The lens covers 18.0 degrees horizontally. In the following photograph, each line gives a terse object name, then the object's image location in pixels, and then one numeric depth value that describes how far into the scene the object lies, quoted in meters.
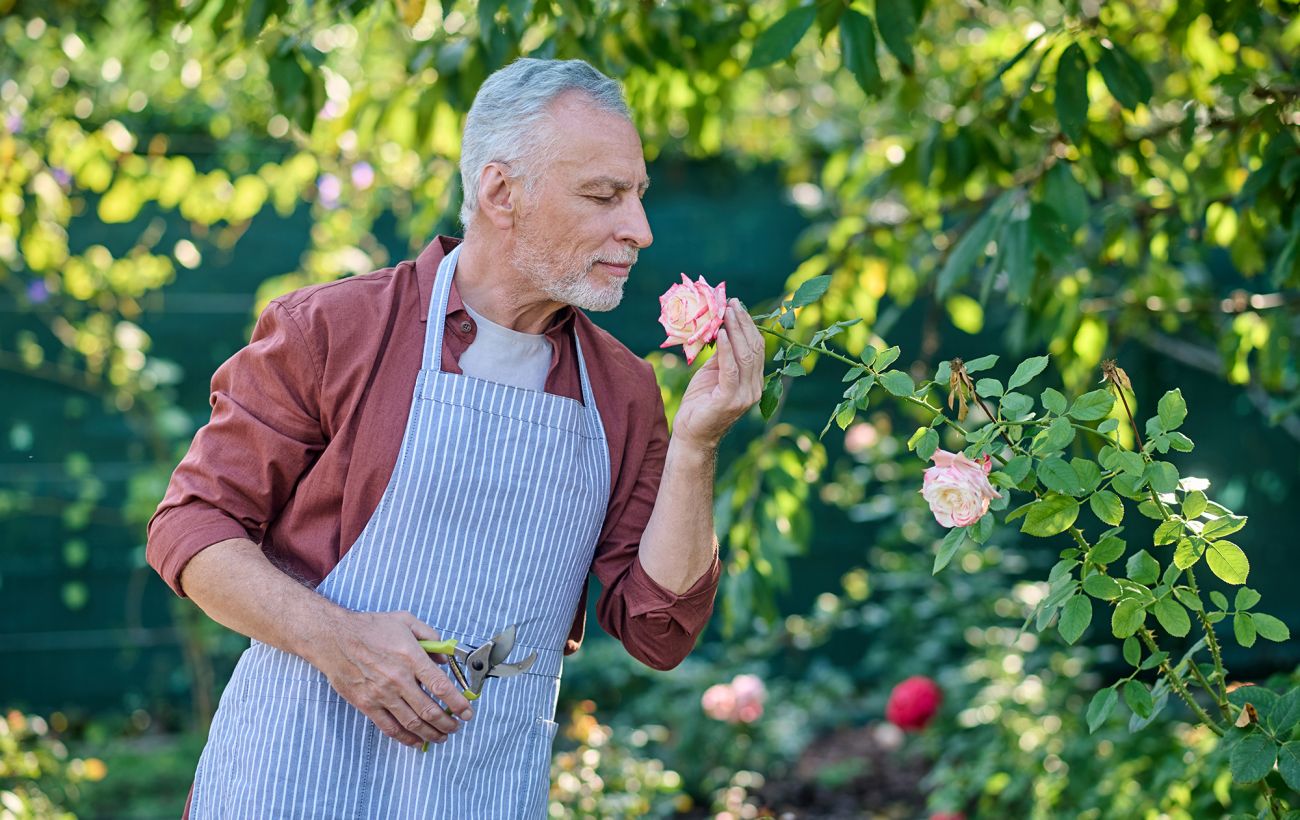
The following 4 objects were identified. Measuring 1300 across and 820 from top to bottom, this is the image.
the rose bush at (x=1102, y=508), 3.57
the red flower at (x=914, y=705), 5.54
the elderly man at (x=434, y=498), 3.69
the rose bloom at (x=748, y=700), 5.46
